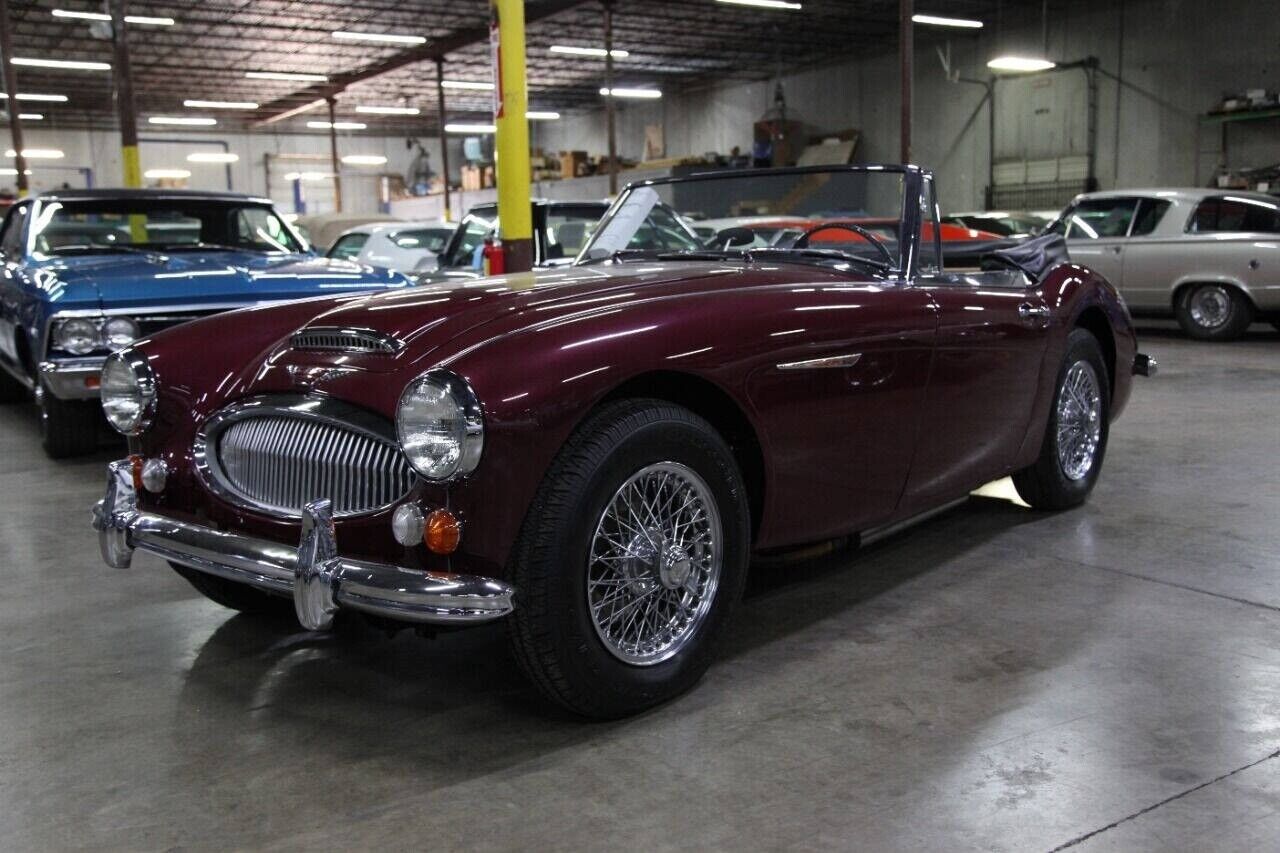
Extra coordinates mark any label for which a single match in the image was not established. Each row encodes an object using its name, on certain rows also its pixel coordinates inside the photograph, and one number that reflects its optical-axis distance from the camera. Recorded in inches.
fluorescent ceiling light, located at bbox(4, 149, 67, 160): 1307.8
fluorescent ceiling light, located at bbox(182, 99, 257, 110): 1202.0
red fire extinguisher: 295.7
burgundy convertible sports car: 89.5
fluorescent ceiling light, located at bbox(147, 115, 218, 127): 1285.7
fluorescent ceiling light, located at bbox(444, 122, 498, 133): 1350.9
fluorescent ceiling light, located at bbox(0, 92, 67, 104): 1080.2
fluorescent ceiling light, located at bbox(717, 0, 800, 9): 689.2
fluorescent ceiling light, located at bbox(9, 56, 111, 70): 823.7
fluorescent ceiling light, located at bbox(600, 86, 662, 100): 912.9
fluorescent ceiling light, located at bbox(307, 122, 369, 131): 1364.4
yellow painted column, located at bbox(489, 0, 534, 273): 308.2
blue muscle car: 211.5
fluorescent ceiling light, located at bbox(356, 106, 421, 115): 1150.1
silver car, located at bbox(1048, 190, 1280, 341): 406.9
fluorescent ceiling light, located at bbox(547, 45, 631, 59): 847.1
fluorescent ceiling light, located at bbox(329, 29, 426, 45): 764.6
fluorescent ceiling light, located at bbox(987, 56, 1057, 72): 639.8
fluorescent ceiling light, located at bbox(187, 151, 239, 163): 1392.7
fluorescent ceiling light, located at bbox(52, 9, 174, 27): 615.5
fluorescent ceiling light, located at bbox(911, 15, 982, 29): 708.7
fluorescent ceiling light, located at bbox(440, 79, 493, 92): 998.8
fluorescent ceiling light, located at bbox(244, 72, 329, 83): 1010.7
